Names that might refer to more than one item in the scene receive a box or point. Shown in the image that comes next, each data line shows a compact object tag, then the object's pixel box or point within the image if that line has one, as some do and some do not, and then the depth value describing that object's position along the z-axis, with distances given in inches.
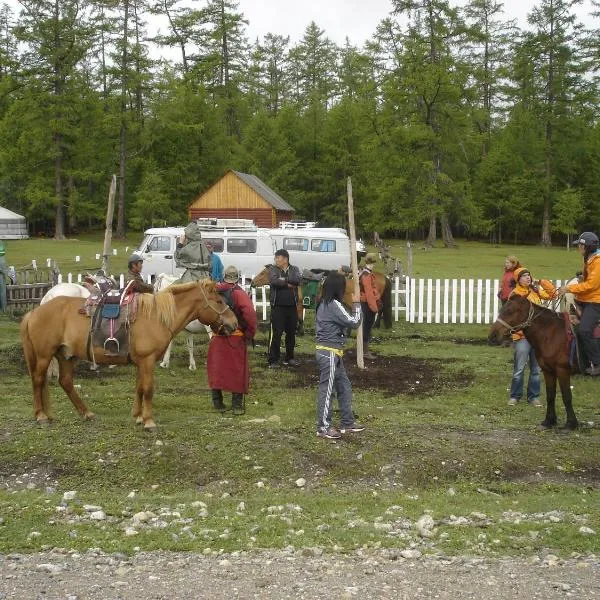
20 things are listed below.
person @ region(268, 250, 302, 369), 573.6
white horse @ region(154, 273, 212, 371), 561.1
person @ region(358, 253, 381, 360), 607.8
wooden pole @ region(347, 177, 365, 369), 487.2
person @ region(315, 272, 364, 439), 355.6
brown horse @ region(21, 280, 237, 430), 381.1
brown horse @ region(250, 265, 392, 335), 640.4
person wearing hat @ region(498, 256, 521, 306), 601.6
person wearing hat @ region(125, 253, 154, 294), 475.2
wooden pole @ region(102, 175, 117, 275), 505.7
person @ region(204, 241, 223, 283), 598.9
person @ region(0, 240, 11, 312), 769.8
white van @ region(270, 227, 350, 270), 1090.7
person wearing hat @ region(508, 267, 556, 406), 428.8
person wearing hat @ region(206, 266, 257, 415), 415.5
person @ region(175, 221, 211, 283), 571.2
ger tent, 2052.2
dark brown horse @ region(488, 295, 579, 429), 401.4
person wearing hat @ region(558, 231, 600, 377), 412.5
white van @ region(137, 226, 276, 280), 1034.1
